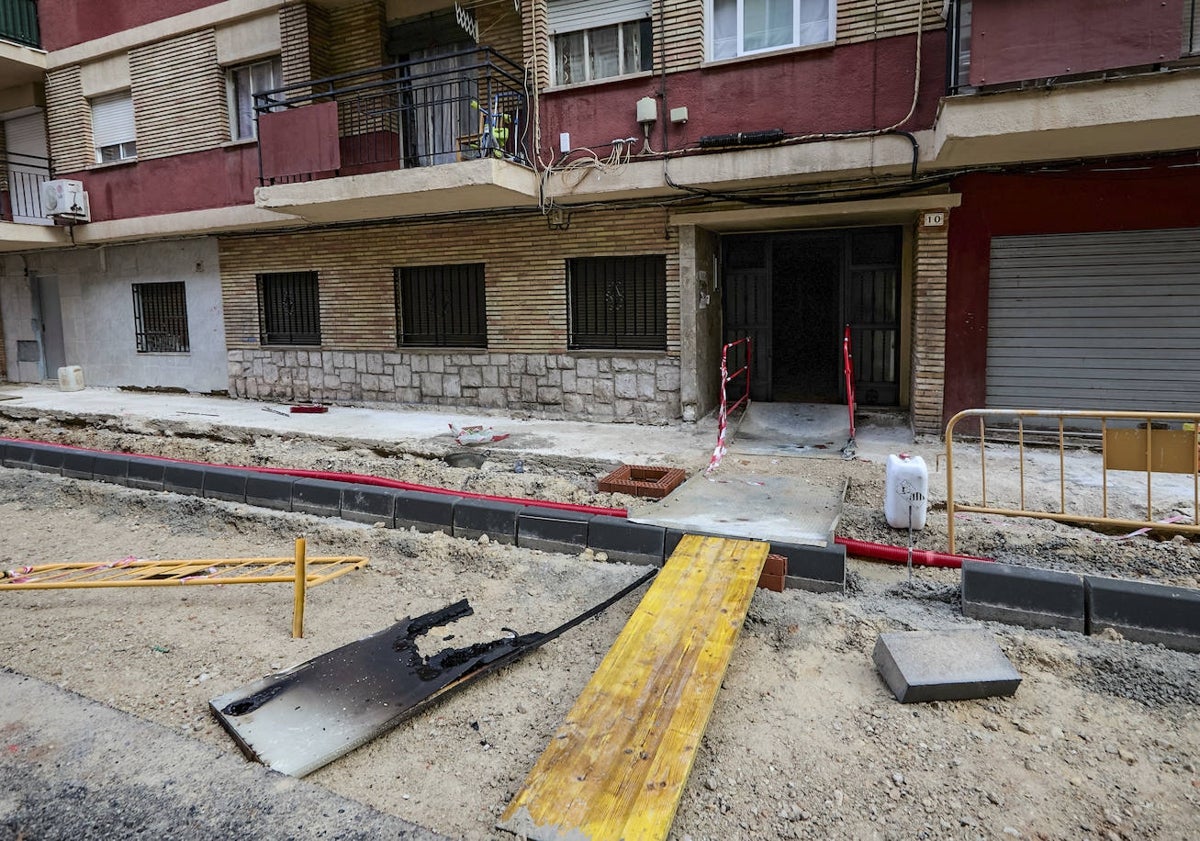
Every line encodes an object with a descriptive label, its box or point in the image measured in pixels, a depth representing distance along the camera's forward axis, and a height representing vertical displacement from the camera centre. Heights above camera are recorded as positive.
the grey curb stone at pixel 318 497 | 6.39 -1.42
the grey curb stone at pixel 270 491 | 6.67 -1.41
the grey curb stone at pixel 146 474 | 7.45 -1.37
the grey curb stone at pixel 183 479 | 7.17 -1.38
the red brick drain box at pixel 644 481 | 6.54 -1.40
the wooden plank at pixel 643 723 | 2.44 -1.57
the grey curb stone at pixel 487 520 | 5.59 -1.44
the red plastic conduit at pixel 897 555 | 4.83 -1.54
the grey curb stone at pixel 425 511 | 5.82 -1.42
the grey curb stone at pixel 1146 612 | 3.78 -1.53
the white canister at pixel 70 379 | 14.44 -0.73
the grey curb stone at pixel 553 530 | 5.34 -1.46
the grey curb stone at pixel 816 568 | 4.54 -1.50
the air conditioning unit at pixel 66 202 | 13.65 +2.64
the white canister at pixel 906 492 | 5.26 -1.20
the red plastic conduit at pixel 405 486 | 5.74 -1.36
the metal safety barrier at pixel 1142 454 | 4.50 -0.83
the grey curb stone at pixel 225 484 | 6.92 -1.39
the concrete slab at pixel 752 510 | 5.15 -1.41
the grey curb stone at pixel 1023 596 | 4.00 -1.51
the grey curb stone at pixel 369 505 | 6.11 -1.43
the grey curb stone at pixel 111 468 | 7.68 -1.34
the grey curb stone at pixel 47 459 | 8.23 -1.32
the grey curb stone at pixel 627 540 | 5.11 -1.48
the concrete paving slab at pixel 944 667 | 3.22 -1.54
